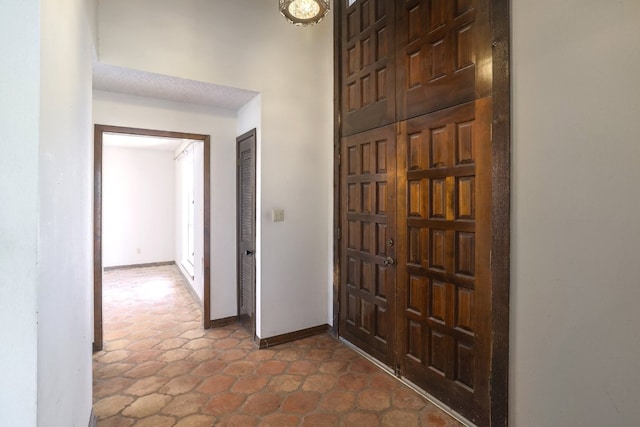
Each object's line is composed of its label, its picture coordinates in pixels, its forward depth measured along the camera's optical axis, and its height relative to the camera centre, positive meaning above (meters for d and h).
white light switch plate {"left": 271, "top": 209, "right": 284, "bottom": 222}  3.24 -0.02
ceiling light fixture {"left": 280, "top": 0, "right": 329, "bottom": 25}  2.14 +1.40
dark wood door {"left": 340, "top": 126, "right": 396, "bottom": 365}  2.66 -0.25
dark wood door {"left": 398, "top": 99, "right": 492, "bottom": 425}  1.96 -0.29
